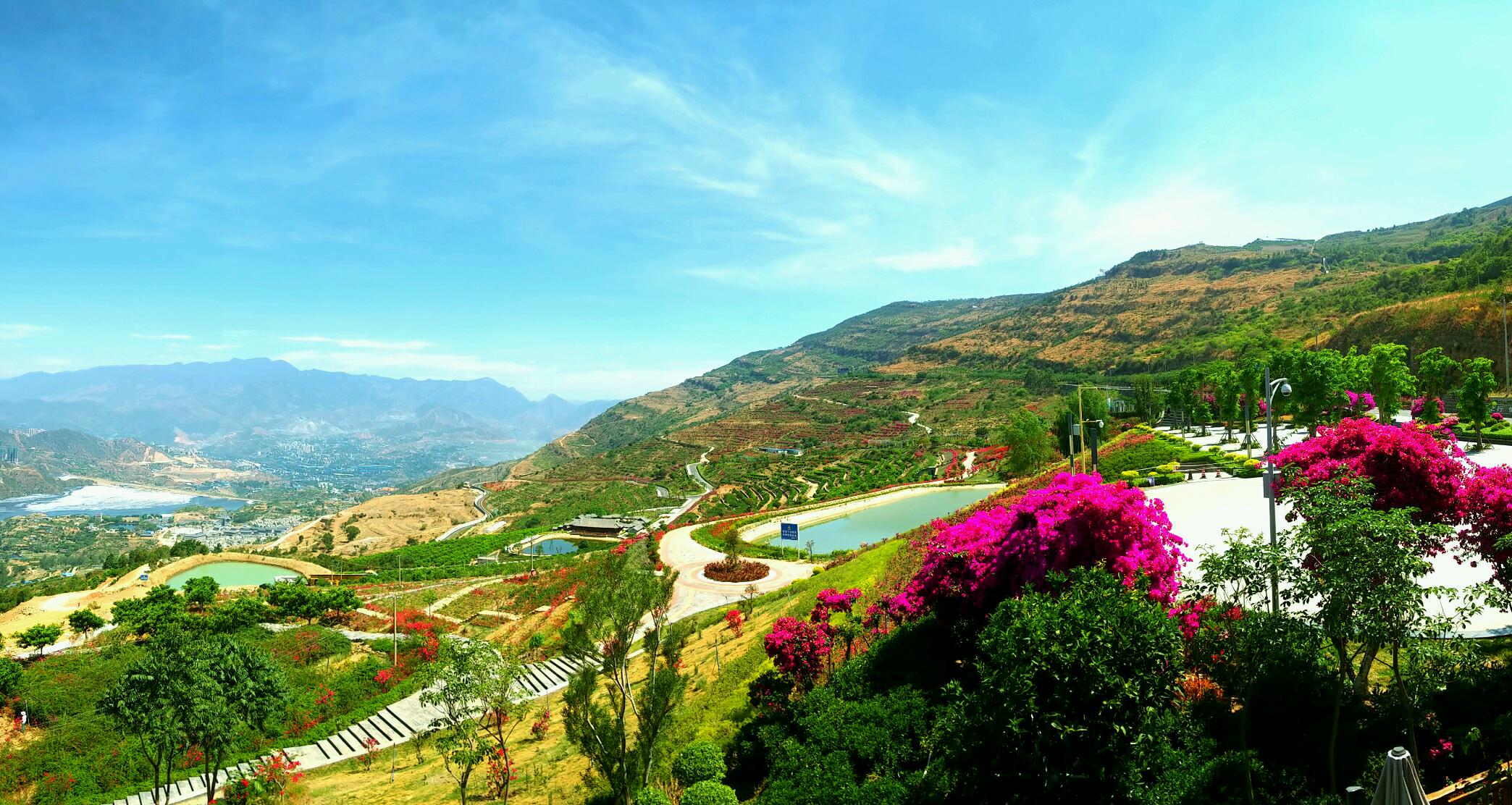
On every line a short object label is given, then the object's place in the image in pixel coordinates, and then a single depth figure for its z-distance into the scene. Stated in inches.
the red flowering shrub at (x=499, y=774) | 522.9
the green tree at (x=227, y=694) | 532.4
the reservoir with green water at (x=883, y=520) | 1540.4
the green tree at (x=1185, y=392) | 2006.6
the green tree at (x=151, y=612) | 1107.3
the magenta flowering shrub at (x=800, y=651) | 498.0
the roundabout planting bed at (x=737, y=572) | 1269.7
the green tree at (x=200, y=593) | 1235.2
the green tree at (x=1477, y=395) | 1154.7
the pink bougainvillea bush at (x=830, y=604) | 534.3
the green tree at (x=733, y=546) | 1336.1
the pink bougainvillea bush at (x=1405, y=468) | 357.7
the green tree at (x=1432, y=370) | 1348.4
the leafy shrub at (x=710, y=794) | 407.8
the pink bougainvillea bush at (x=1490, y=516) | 331.6
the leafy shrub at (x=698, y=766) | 459.5
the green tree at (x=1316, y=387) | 1160.8
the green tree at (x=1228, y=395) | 1544.0
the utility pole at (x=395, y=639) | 706.2
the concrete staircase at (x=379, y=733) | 700.7
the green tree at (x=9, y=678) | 810.8
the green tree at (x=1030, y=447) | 1565.0
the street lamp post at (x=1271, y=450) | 393.4
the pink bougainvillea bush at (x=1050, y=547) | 372.5
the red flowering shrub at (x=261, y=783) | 544.6
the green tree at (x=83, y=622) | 1171.1
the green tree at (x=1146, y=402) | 2237.9
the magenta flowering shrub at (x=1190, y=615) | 335.6
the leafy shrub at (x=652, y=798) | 418.0
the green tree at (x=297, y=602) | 1184.2
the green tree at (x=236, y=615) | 1085.1
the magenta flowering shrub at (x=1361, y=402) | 1231.5
